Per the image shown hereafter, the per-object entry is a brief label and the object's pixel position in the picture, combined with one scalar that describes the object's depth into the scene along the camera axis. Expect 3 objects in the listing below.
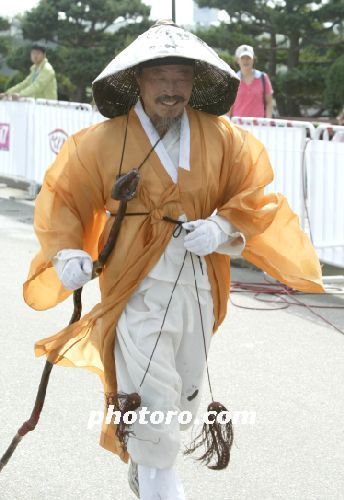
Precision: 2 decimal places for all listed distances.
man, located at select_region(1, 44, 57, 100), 18.53
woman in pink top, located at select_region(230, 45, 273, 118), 14.04
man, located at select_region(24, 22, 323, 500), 4.50
